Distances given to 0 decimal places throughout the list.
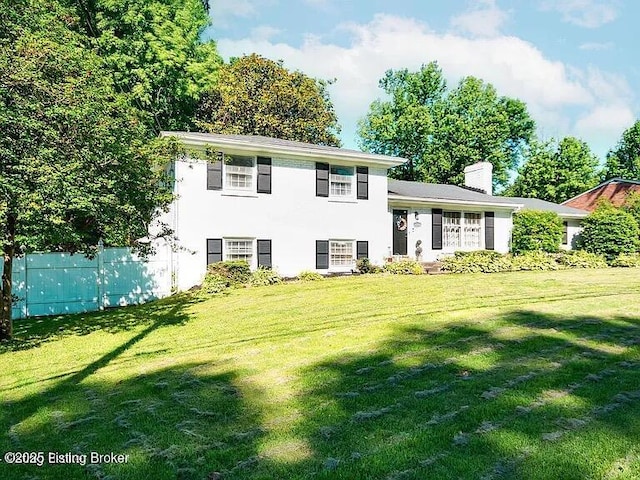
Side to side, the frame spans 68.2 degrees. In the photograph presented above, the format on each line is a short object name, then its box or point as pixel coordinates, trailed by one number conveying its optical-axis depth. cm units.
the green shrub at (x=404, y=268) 1684
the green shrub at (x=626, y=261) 1974
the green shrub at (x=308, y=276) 1597
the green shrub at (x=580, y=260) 1920
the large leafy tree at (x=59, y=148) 711
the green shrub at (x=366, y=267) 1733
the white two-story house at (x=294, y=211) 1498
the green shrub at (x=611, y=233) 2188
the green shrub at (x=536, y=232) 2128
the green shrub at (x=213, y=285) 1366
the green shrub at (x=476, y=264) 1730
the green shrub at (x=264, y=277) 1489
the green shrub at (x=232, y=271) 1446
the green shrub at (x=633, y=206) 2378
